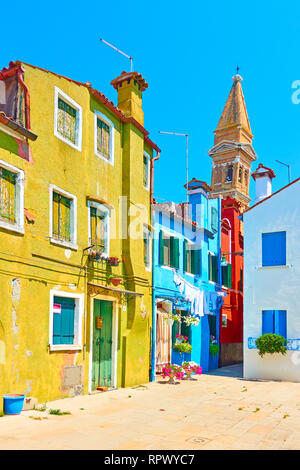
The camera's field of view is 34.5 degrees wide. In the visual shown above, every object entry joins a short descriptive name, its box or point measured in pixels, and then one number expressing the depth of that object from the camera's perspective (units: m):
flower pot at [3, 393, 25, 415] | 9.85
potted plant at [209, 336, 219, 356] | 21.95
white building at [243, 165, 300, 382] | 18.78
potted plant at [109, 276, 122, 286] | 14.69
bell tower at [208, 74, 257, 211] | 51.93
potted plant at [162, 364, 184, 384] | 16.42
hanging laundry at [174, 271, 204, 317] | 19.23
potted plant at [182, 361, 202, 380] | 17.38
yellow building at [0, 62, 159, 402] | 10.87
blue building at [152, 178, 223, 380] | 18.05
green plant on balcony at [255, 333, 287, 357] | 18.38
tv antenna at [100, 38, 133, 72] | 15.61
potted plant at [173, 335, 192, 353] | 18.02
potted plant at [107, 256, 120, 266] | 14.51
